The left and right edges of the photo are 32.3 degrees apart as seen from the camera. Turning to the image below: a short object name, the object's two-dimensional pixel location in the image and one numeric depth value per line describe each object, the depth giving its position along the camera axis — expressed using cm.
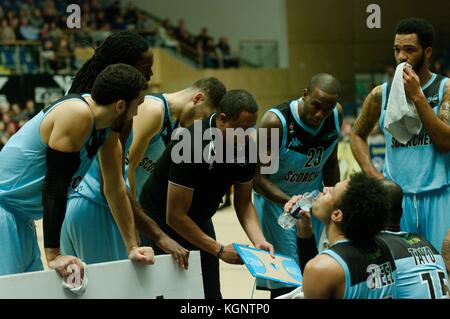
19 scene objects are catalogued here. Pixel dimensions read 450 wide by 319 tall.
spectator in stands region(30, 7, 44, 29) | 1944
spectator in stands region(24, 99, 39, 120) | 1602
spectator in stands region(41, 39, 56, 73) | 1762
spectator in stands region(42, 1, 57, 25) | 1970
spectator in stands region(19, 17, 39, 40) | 1877
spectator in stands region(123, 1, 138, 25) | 2044
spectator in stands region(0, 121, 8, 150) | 1514
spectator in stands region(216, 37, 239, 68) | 2103
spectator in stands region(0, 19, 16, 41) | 1834
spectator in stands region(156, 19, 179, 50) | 2045
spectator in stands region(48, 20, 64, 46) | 1811
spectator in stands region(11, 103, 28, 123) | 1594
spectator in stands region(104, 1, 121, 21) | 2069
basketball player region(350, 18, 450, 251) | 466
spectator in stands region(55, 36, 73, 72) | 1762
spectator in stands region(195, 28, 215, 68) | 2100
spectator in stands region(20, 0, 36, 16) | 1986
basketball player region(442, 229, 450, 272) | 429
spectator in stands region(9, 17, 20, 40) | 1873
